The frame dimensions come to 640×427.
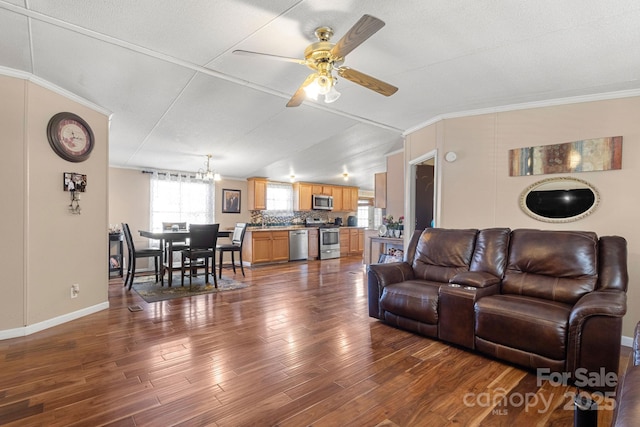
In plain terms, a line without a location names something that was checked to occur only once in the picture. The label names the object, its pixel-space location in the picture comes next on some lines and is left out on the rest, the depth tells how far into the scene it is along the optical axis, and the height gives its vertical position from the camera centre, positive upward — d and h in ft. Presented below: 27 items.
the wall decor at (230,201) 23.72 +1.00
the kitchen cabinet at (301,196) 26.80 +1.58
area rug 14.17 -3.76
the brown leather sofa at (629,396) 3.27 -2.20
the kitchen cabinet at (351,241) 28.30 -2.49
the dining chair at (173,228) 16.92 -0.89
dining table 15.55 -1.20
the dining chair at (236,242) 18.70 -1.84
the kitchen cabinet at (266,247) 22.33 -2.47
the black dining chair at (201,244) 15.56 -1.59
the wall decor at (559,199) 10.02 +0.55
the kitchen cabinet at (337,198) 29.21 +1.57
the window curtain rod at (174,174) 20.50 +2.73
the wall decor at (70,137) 10.12 +2.63
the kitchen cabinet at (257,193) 24.36 +1.65
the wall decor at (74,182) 10.57 +1.09
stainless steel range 26.25 -2.26
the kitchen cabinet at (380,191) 21.26 +1.69
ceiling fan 6.16 +3.41
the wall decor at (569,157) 9.65 +1.96
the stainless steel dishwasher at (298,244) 24.64 -2.46
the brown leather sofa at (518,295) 6.68 -2.22
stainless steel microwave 27.55 +1.11
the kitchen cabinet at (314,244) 26.01 -2.53
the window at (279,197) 26.32 +1.51
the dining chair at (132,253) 15.46 -2.08
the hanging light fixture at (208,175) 17.81 +2.29
